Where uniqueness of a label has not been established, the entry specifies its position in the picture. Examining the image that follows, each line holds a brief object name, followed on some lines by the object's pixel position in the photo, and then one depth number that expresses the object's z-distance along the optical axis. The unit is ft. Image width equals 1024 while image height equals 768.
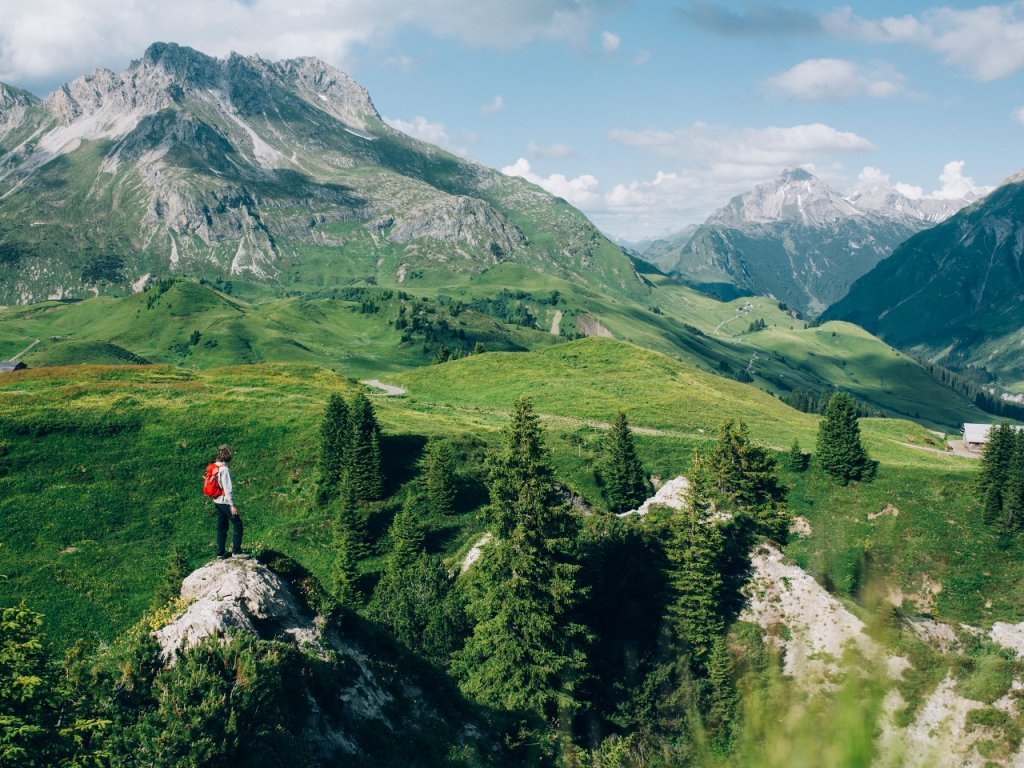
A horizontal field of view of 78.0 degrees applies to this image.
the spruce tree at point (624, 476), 227.61
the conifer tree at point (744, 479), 191.52
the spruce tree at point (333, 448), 211.82
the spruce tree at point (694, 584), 146.10
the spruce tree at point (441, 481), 206.08
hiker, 71.05
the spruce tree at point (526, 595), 118.42
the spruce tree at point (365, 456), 207.10
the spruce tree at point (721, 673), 115.48
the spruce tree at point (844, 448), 235.61
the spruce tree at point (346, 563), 168.35
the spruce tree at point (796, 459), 246.27
